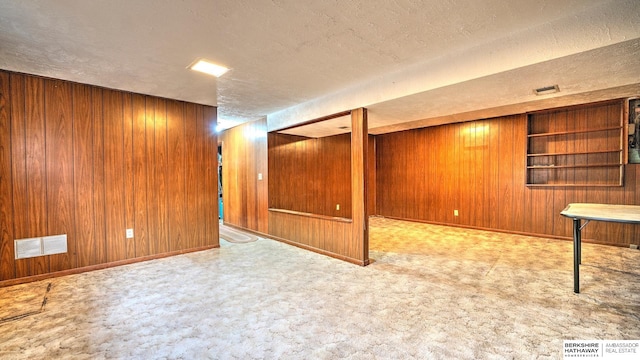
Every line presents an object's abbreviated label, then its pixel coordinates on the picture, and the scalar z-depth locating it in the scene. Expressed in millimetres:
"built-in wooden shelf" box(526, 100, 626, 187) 4332
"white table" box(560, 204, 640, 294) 2340
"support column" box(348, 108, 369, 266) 3668
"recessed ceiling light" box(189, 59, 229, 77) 2820
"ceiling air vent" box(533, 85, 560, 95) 2820
